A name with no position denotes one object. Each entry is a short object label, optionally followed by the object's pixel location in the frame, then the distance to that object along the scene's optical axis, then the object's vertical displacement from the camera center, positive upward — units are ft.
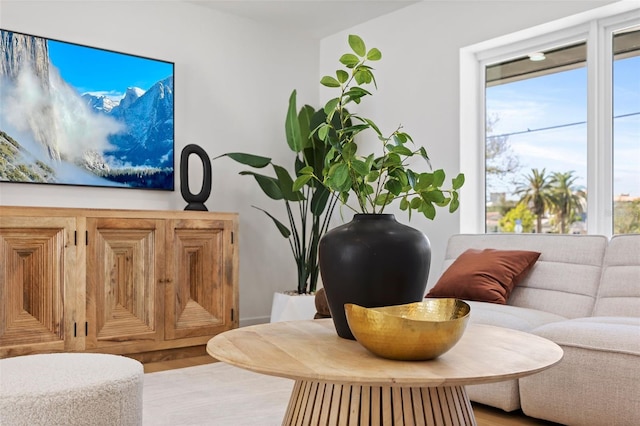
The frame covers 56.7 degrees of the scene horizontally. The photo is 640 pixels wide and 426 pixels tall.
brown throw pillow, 9.23 -1.07
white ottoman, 4.98 -1.60
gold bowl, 4.06 -0.87
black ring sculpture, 12.04 +0.60
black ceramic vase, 4.78 -0.46
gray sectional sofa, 6.68 -1.49
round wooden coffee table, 3.74 -1.08
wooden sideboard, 9.43 -1.26
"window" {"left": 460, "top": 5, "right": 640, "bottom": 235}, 10.48 +1.58
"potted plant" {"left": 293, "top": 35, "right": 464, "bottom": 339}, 4.79 -0.26
